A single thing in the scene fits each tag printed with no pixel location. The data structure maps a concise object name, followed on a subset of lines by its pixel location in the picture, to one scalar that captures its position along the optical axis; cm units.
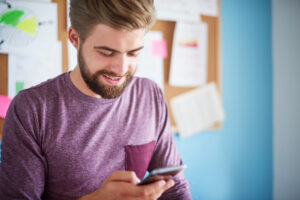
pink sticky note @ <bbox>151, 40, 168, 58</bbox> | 118
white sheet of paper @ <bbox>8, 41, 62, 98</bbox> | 92
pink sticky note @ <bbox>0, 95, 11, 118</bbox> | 90
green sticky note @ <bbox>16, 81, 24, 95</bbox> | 92
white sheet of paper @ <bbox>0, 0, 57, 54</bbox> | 88
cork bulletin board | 91
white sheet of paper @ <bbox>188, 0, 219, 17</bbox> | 125
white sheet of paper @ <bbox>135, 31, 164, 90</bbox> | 115
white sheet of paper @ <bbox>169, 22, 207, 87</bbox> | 122
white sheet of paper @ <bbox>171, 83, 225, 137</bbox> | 125
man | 64
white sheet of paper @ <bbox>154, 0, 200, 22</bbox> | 118
